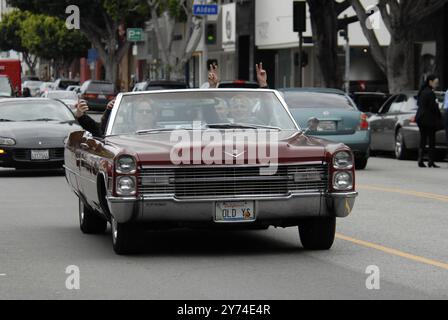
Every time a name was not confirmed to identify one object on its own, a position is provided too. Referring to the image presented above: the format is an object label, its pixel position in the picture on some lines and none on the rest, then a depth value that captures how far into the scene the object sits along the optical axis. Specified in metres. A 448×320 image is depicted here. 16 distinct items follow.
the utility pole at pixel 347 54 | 36.53
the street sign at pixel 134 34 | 65.38
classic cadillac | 11.03
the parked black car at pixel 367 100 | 32.94
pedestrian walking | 25.48
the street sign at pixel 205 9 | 52.47
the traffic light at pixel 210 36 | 49.25
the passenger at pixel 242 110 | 12.54
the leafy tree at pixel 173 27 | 57.16
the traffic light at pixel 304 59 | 40.97
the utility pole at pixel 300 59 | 37.31
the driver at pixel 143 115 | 12.40
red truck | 52.94
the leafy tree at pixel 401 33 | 35.38
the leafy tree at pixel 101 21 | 72.69
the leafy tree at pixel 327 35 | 38.69
